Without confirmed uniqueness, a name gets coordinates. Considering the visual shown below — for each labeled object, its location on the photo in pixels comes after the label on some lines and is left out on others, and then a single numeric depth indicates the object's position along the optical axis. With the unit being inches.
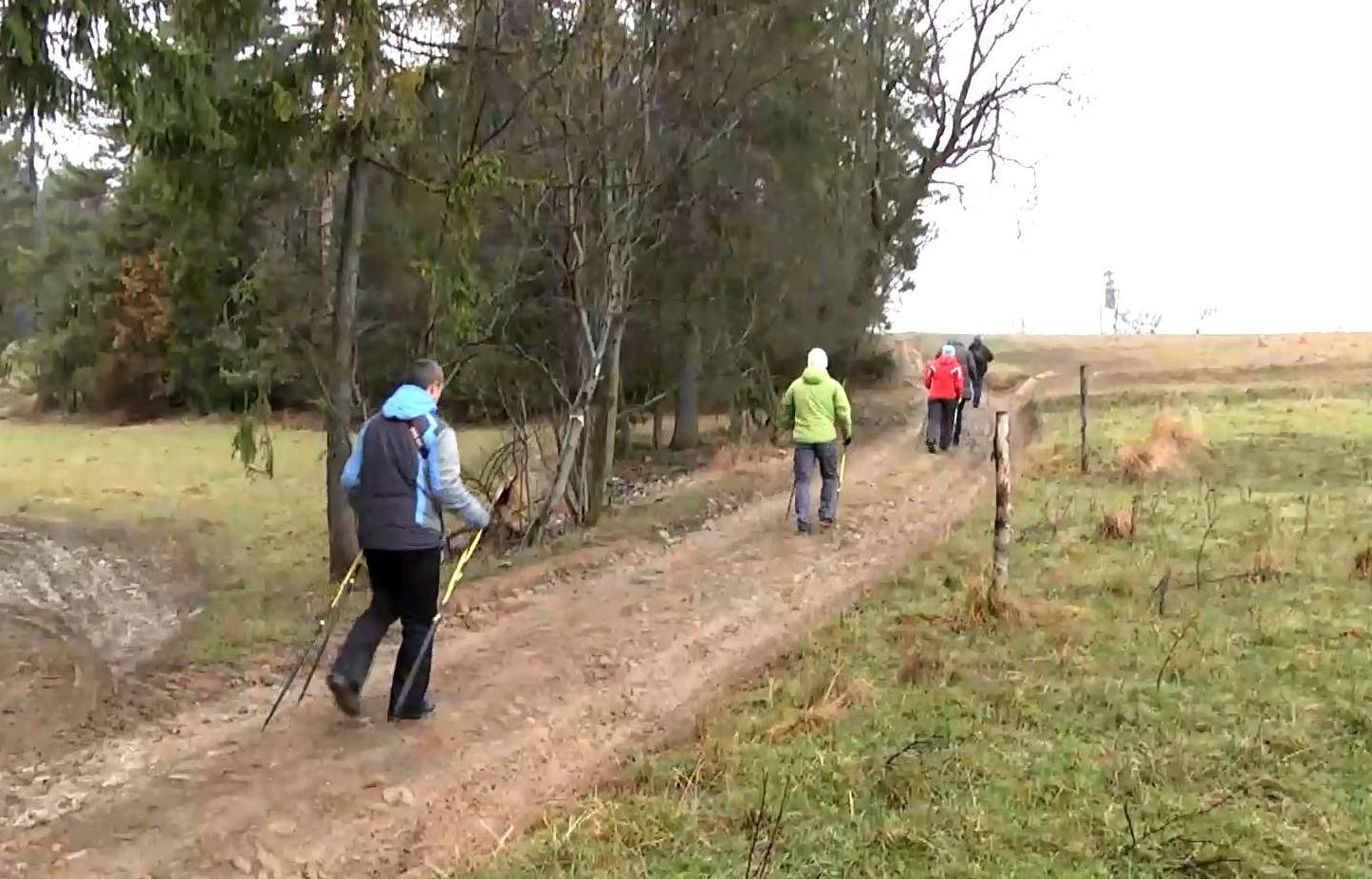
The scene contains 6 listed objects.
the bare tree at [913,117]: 1162.6
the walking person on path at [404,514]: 244.8
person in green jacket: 473.1
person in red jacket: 755.4
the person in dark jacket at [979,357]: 989.2
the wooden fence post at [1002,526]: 347.9
